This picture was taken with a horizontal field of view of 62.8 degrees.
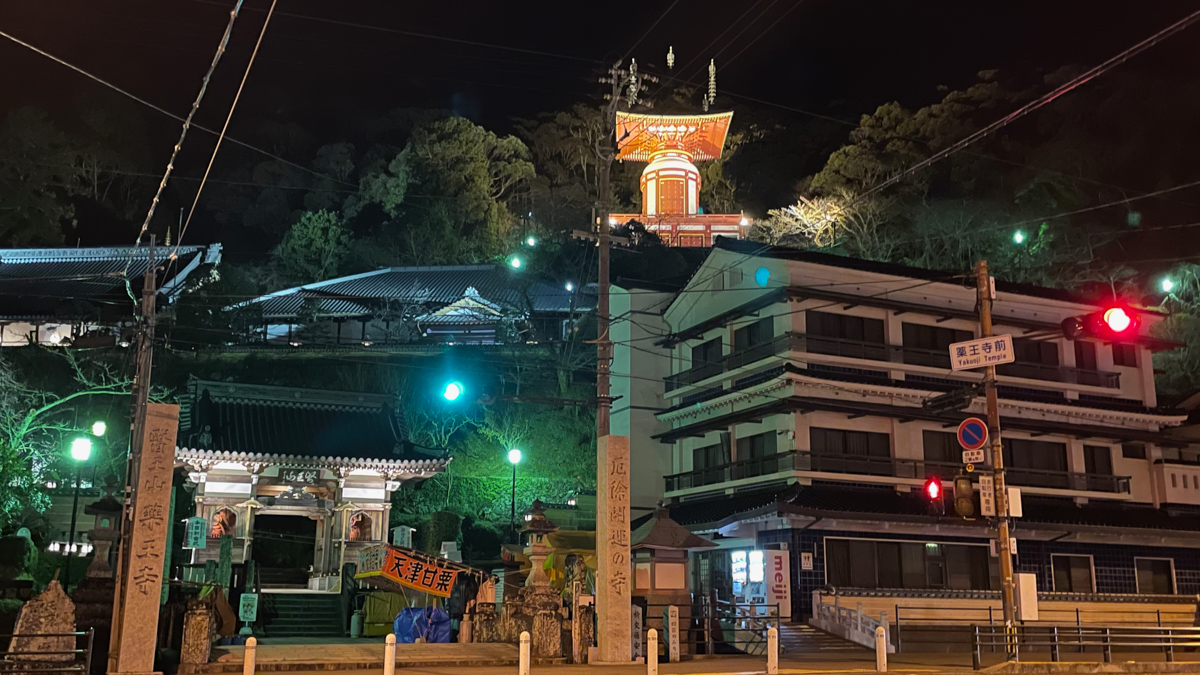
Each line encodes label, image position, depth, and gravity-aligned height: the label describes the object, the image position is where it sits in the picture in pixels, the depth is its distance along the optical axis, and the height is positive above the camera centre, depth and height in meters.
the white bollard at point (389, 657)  14.89 -1.40
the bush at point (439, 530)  30.91 +1.00
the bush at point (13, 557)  24.69 +0.06
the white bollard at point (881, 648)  18.81 -1.56
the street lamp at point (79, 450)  24.27 +2.69
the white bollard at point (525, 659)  15.14 -1.45
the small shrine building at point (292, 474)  29.19 +2.62
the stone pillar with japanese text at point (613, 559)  19.08 +0.09
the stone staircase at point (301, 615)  26.40 -1.45
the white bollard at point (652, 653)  15.78 -1.40
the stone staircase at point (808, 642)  26.33 -2.08
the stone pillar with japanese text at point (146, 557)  15.70 +0.05
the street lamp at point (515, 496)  34.09 +2.44
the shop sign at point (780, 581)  29.88 -0.49
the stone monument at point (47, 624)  15.23 -0.97
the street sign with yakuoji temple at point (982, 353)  17.33 +3.76
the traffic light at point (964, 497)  16.83 +1.15
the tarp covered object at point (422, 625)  22.77 -1.43
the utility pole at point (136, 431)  15.90 +2.27
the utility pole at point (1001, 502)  17.19 +1.10
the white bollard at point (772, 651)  17.59 -1.52
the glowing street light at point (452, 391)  23.67 +4.05
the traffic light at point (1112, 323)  14.74 +3.60
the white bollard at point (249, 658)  14.95 -1.44
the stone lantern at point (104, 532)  17.81 +0.52
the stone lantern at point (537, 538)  20.77 +0.54
